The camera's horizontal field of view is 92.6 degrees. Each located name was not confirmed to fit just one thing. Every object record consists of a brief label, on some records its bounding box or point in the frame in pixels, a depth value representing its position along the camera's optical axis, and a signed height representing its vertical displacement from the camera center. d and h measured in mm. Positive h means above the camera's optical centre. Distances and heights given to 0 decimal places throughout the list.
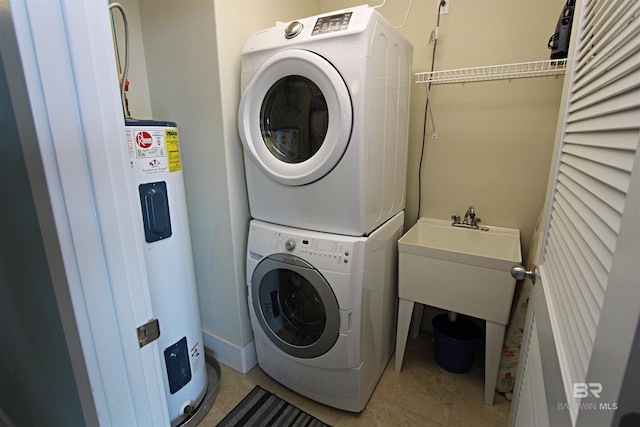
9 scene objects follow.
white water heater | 1188 -458
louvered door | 369 -127
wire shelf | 1362 +367
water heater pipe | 1058 +348
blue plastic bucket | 1669 -1065
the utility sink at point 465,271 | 1371 -575
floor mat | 1428 -1249
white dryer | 1128 +124
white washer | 1276 -733
